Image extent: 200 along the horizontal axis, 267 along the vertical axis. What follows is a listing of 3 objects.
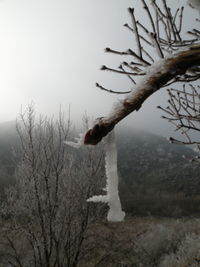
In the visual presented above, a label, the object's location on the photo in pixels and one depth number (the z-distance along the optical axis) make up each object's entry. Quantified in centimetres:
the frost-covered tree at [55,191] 624
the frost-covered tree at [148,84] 69
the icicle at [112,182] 77
